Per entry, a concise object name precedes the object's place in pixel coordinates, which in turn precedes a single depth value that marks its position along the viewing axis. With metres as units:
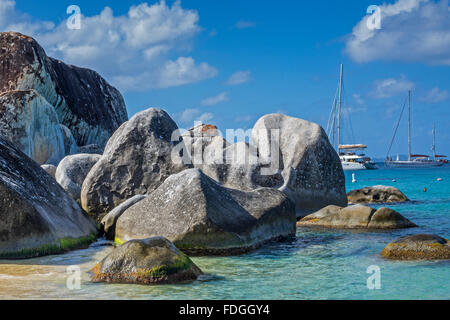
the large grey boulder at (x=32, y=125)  22.03
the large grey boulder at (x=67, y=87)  26.67
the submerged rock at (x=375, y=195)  25.14
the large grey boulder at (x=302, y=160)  18.09
